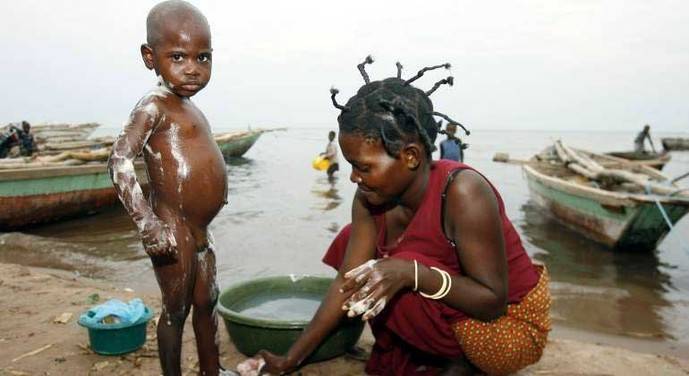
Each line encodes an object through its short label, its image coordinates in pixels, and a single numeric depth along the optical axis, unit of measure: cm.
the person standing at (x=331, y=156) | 1469
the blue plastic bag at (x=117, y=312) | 245
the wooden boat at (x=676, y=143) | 3133
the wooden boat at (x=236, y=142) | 1757
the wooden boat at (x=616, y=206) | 570
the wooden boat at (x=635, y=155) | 1174
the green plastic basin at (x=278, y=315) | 231
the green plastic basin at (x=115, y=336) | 240
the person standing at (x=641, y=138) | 1416
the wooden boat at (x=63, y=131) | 1850
